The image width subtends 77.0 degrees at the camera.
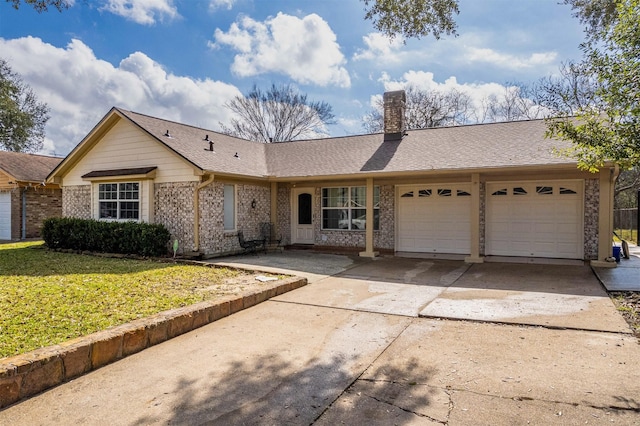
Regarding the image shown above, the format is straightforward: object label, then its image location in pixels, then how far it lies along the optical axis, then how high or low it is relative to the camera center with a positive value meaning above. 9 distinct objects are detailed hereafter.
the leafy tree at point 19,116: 23.59 +6.13
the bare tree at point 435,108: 28.44 +7.39
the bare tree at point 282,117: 30.81 +7.31
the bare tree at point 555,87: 22.61 +7.38
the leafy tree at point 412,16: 6.96 +3.44
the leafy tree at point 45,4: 6.79 +3.58
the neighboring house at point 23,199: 16.66 +0.59
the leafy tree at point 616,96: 5.52 +1.63
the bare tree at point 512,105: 26.34 +7.33
